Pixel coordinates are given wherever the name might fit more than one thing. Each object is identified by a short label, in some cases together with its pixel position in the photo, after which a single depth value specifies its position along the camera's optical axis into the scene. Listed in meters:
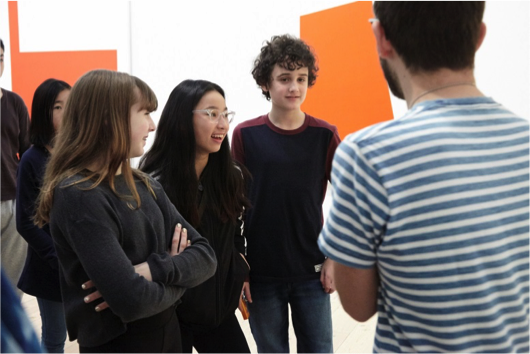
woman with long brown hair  1.25
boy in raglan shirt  1.99
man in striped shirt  0.79
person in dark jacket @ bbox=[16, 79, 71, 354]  2.04
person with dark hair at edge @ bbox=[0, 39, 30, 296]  2.71
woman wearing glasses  1.74
